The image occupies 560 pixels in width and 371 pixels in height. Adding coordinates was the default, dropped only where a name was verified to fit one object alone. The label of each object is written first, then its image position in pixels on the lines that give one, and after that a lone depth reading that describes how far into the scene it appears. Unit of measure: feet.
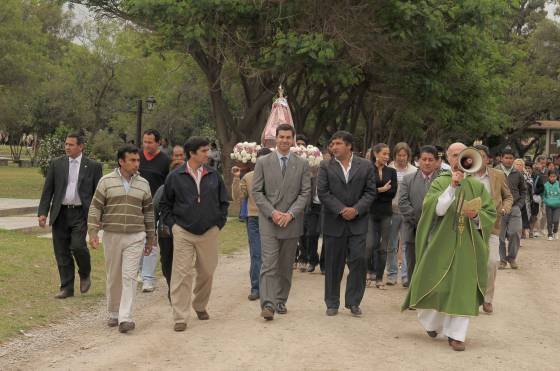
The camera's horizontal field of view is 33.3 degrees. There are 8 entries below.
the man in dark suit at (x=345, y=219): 32.68
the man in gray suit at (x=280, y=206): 32.07
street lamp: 95.96
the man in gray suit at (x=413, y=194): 37.45
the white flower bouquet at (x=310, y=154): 44.60
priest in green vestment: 27.63
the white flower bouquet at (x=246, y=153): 41.63
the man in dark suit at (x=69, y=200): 34.63
